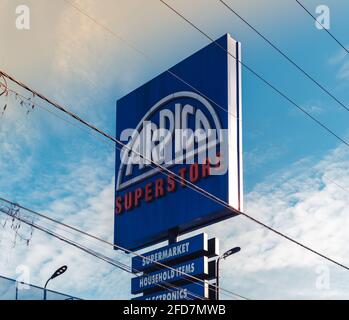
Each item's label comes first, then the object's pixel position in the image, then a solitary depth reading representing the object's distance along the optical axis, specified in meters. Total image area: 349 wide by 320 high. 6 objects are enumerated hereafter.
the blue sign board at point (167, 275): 34.41
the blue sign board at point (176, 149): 32.69
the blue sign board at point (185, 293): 34.51
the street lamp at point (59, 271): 27.22
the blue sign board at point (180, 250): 34.69
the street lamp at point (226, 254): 31.50
